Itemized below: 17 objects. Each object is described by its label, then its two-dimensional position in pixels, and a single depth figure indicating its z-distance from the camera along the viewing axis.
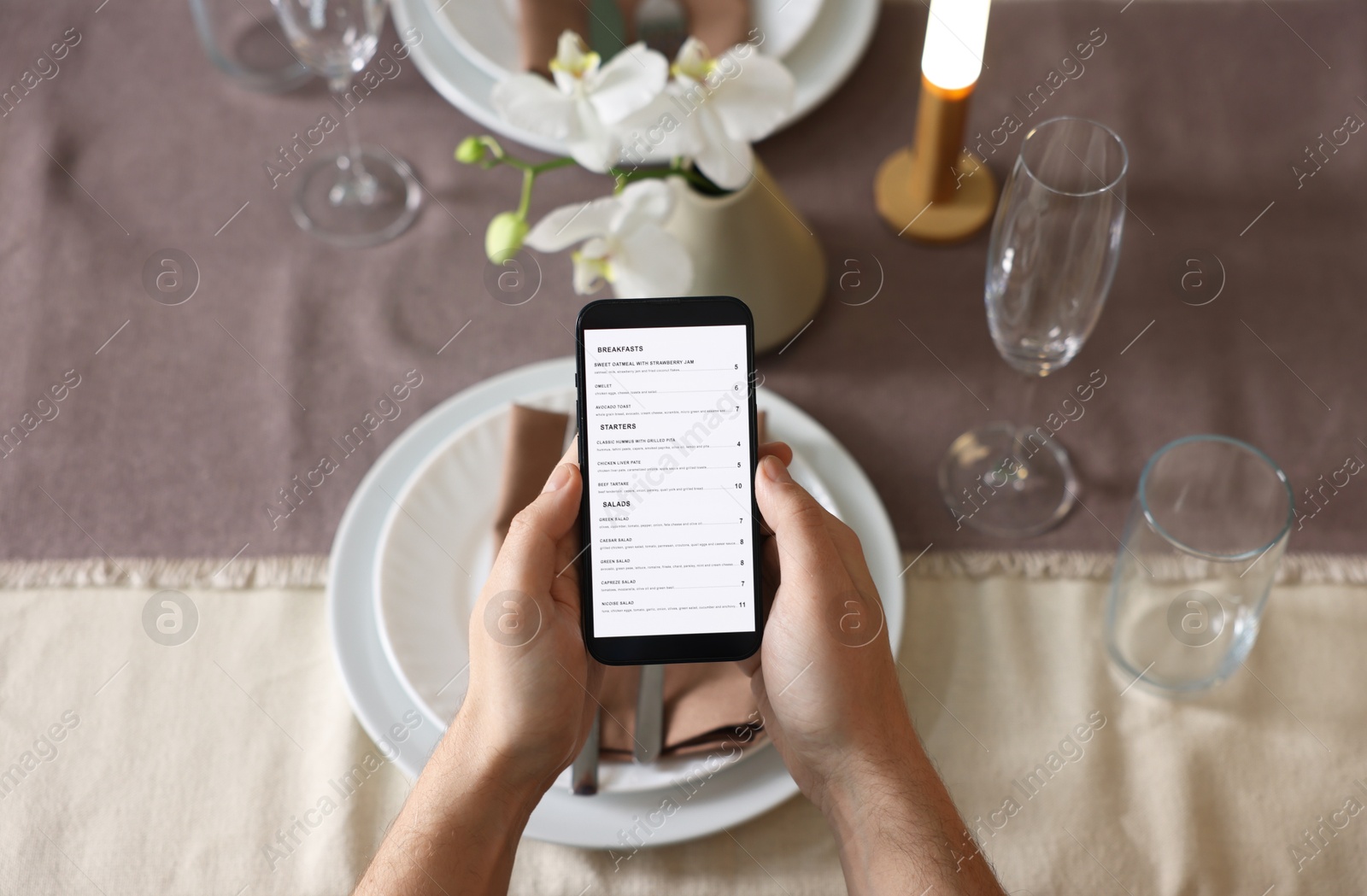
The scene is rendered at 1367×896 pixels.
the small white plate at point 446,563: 0.62
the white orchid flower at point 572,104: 0.61
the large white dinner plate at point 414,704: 0.59
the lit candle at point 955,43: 0.72
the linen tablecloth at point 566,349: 0.63
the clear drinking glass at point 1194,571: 0.63
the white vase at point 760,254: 0.70
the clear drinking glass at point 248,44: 0.92
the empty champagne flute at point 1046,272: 0.61
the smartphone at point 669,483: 0.56
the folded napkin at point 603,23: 0.82
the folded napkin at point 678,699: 0.60
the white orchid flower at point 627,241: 0.62
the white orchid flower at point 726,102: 0.62
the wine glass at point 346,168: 0.79
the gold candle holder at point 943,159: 0.73
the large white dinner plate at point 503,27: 0.84
